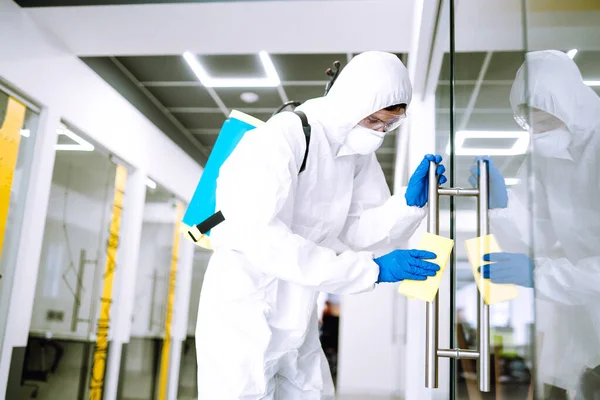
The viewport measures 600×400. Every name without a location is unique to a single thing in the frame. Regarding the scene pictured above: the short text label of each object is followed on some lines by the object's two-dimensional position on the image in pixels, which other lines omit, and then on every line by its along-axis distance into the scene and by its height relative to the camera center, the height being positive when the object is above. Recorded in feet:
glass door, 2.75 +0.69
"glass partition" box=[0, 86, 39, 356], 11.07 +2.44
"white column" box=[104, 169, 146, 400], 15.74 +1.06
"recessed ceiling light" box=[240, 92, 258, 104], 17.27 +6.70
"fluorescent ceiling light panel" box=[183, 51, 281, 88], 15.18 +6.67
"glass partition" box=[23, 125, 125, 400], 12.69 +0.90
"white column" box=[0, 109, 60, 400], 11.29 +1.27
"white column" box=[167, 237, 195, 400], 20.89 +0.25
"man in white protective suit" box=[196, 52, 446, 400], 5.14 +0.86
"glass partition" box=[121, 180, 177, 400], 17.58 +0.51
